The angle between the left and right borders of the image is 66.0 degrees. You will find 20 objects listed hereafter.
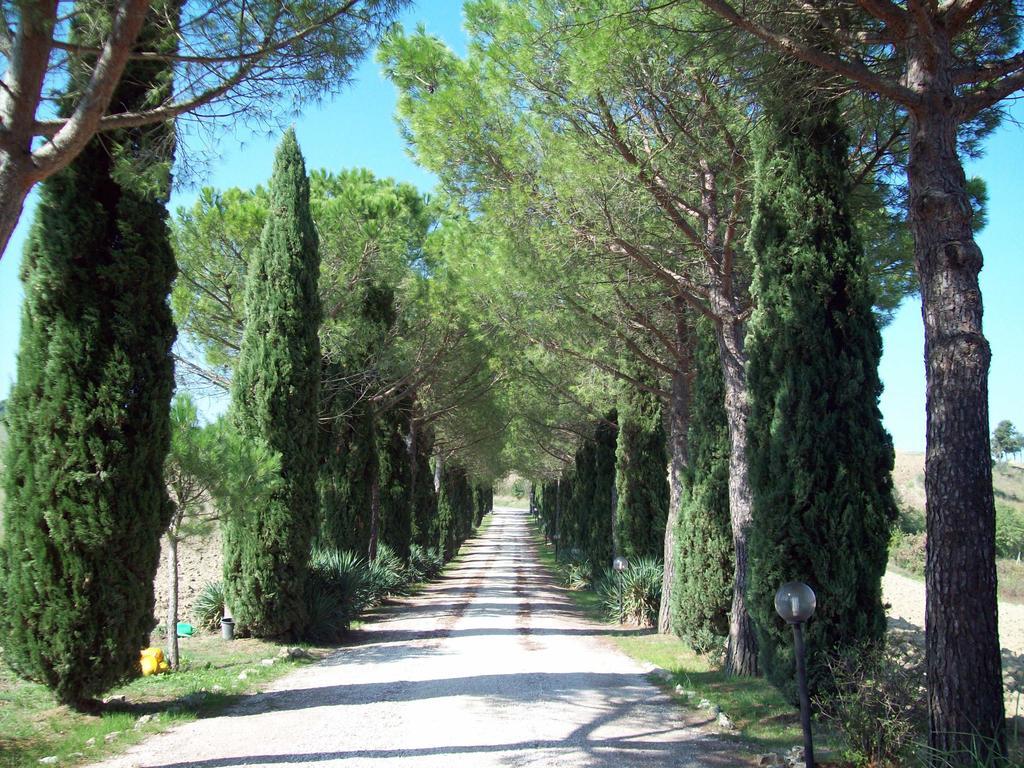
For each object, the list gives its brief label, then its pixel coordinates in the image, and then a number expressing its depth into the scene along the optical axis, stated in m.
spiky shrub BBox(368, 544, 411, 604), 15.38
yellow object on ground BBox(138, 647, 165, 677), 7.94
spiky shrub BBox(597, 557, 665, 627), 13.80
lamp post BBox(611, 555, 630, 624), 14.08
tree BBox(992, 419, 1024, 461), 100.30
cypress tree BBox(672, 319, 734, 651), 10.03
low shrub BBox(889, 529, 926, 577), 37.72
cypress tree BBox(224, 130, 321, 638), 10.68
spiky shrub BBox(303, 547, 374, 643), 11.36
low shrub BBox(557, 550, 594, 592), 21.57
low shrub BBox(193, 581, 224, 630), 11.73
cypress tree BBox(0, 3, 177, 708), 5.86
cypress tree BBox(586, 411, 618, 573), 20.69
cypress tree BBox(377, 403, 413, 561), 19.81
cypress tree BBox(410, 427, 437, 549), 24.27
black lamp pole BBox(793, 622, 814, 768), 4.24
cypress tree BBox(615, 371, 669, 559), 15.64
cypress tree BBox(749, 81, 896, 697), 6.33
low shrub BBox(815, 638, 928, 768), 4.79
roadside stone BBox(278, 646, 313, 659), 9.70
